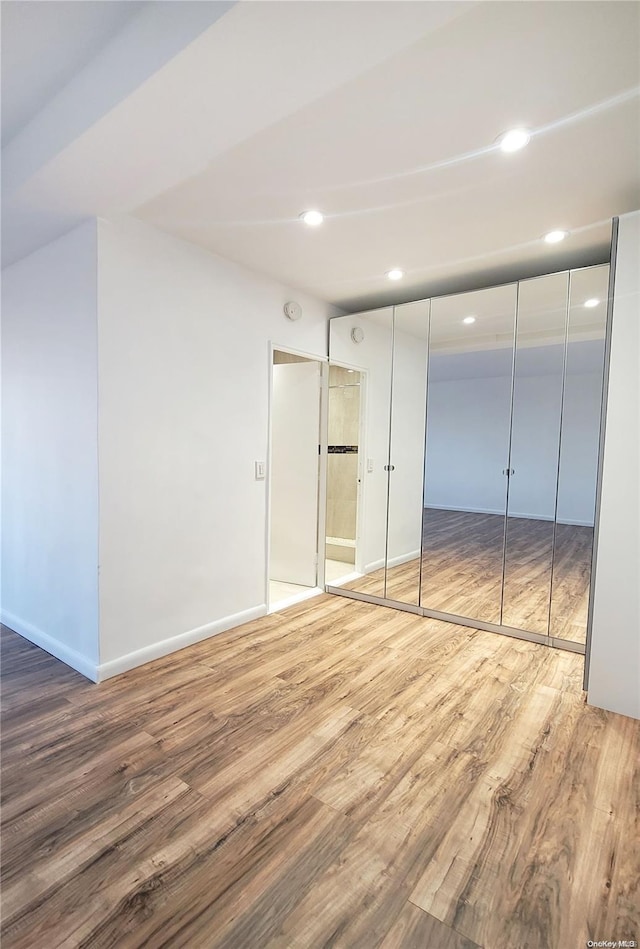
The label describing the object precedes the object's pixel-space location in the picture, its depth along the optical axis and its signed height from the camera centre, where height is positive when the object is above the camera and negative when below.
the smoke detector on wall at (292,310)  3.67 +1.08
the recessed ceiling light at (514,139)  1.85 +1.29
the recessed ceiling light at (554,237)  2.75 +1.31
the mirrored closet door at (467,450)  3.40 -0.04
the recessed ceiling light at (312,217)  2.52 +1.27
